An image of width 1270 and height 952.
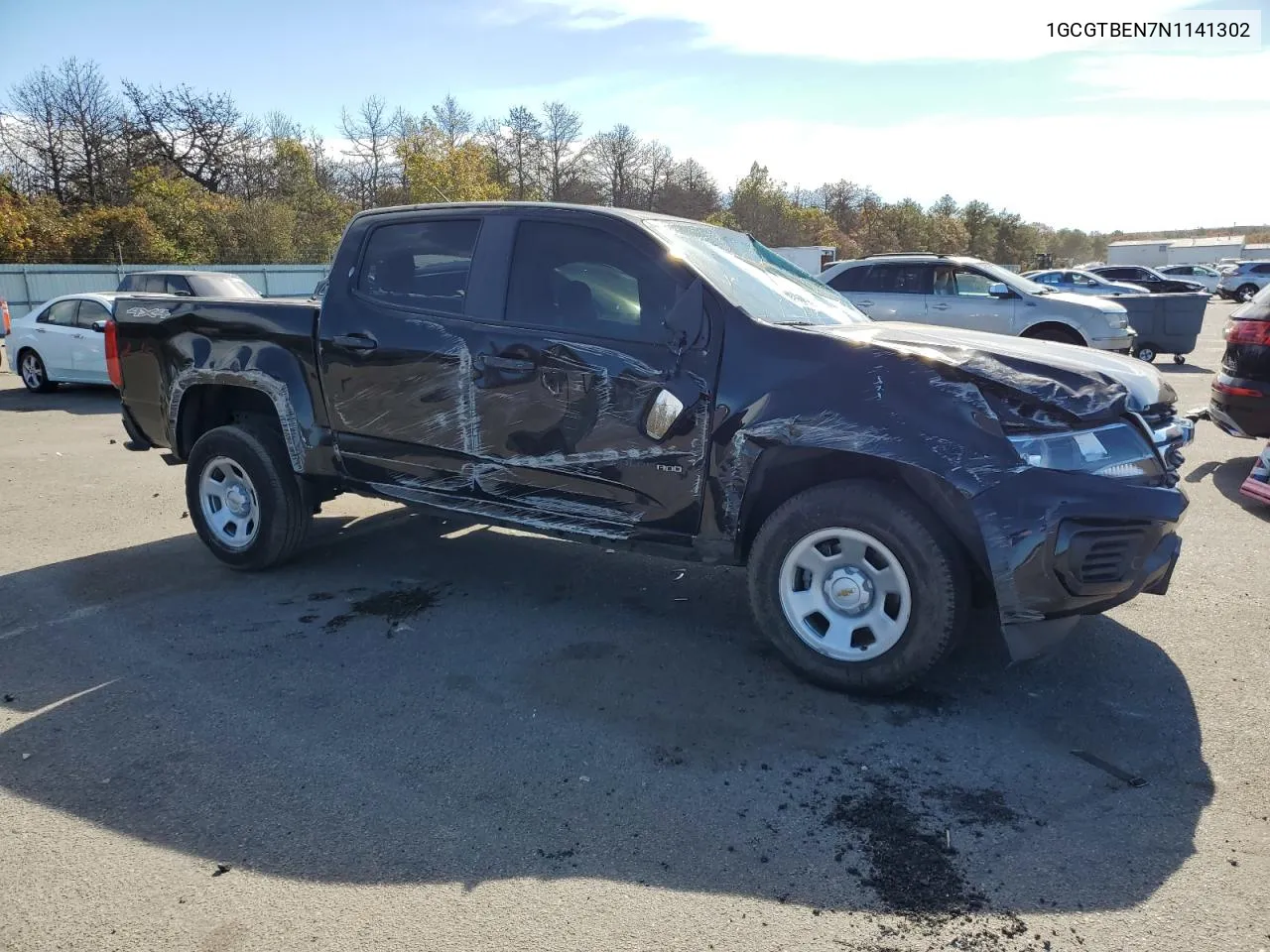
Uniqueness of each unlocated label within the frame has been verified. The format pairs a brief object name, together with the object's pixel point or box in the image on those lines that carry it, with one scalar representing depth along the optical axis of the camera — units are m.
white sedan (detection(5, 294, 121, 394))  13.27
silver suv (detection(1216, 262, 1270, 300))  38.84
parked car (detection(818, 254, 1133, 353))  12.65
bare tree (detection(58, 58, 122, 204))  34.19
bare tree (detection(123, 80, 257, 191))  37.59
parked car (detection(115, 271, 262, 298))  14.30
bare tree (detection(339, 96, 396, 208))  45.50
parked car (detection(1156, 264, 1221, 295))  42.34
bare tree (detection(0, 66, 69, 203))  33.56
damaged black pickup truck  3.48
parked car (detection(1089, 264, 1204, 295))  30.17
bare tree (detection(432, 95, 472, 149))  45.84
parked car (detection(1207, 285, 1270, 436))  7.10
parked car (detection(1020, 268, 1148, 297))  21.72
